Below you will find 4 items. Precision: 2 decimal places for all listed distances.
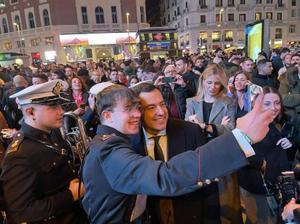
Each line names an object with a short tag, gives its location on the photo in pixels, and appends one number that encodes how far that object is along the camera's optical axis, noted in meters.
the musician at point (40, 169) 1.73
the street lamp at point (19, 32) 39.71
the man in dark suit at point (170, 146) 1.76
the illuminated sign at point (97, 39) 33.91
